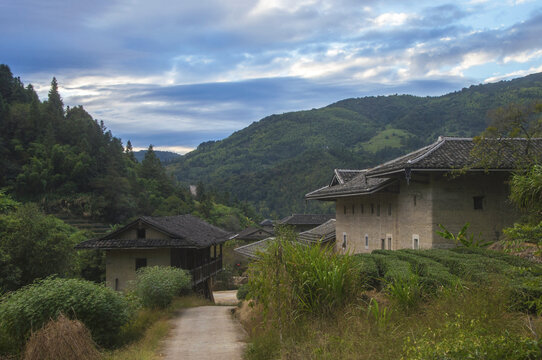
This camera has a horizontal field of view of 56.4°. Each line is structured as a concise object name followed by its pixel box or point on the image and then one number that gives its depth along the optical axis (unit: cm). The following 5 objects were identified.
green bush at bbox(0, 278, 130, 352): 1072
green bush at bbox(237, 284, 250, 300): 2185
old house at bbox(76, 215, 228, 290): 2789
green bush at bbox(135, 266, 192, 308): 1856
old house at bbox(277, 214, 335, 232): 7431
